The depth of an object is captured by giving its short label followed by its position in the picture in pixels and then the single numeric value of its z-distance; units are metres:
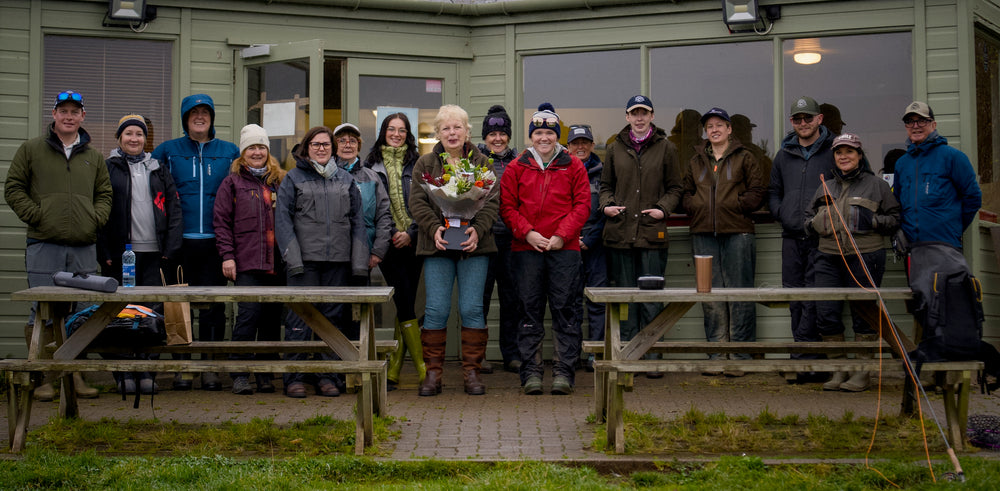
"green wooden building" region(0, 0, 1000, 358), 8.24
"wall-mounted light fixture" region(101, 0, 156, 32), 8.40
